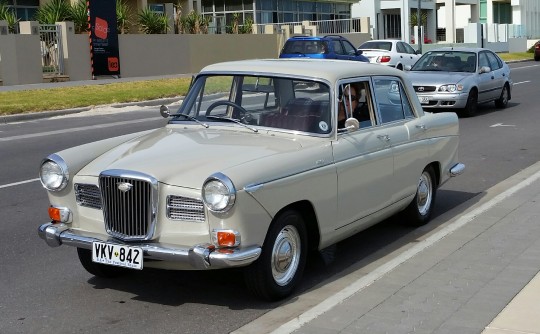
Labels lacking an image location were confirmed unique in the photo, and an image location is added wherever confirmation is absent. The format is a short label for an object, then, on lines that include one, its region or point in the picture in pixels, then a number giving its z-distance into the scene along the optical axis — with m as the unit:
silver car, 17.77
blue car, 27.42
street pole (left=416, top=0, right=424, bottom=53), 48.59
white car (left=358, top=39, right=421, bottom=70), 32.19
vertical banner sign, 29.34
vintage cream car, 5.24
